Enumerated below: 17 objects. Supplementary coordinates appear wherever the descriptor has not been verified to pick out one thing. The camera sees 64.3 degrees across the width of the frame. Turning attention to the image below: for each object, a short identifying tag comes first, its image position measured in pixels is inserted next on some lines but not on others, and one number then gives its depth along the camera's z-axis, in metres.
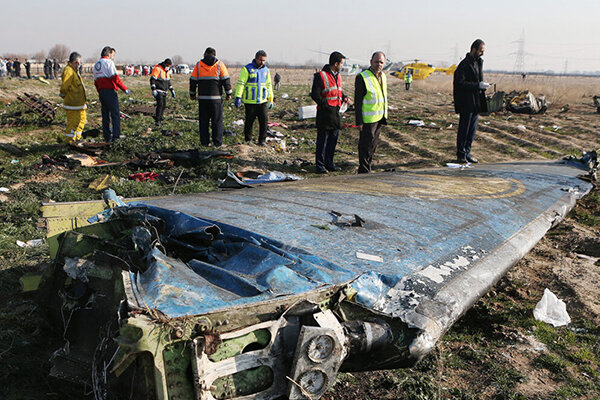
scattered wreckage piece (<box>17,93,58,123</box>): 12.63
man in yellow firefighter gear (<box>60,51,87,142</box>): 9.38
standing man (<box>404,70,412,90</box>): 34.81
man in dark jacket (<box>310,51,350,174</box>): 8.27
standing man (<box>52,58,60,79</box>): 36.00
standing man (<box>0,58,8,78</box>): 30.90
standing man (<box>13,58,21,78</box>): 33.34
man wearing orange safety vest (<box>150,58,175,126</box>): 12.10
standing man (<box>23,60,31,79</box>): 31.06
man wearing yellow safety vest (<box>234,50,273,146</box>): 9.48
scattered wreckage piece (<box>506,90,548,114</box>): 18.02
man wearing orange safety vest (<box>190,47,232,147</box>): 9.22
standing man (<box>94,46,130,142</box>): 9.24
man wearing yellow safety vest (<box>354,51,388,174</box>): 7.61
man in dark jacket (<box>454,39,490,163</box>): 8.71
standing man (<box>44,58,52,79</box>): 35.28
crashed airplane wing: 1.88
